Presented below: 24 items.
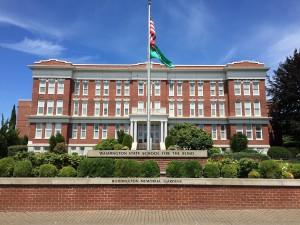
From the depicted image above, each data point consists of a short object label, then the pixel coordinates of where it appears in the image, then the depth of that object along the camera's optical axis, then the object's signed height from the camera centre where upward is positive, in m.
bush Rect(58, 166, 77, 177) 8.99 -1.10
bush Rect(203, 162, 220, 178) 9.02 -1.05
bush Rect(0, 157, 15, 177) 8.81 -0.90
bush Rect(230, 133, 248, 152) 33.33 +0.29
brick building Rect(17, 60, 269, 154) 36.01 +6.80
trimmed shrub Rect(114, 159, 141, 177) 8.85 -0.97
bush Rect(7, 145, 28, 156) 27.88 -0.66
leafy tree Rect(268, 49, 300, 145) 34.37 +7.32
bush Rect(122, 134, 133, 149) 29.55 +0.35
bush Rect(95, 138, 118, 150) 23.06 -0.14
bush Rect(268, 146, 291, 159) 28.19 -1.09
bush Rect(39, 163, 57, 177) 8.87 -1.05
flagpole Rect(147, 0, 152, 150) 15.56 +3.61
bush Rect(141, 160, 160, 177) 8.96 -1.01
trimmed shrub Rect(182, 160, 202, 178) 8.98 -1.00
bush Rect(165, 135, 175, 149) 27.93 +0.35
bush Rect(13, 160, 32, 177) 8.85 -0.98
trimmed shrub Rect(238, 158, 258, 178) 9.68 -0.95
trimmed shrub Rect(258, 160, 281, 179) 9.03 -0.98
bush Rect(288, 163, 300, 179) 9.29 -1.04
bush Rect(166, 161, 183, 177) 9.03 -1.02
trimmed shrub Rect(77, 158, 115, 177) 8.91 -0.97
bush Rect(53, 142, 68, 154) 28.90 -0.44
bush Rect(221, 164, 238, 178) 9.17 -1.07
